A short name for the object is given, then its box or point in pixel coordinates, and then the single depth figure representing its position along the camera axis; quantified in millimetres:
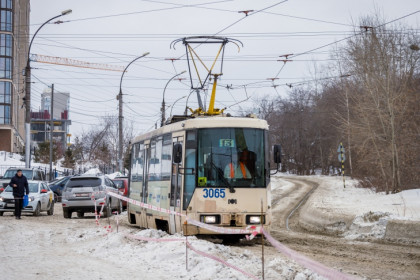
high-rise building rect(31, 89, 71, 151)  187750
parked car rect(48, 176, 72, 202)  43781
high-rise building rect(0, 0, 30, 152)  85312
